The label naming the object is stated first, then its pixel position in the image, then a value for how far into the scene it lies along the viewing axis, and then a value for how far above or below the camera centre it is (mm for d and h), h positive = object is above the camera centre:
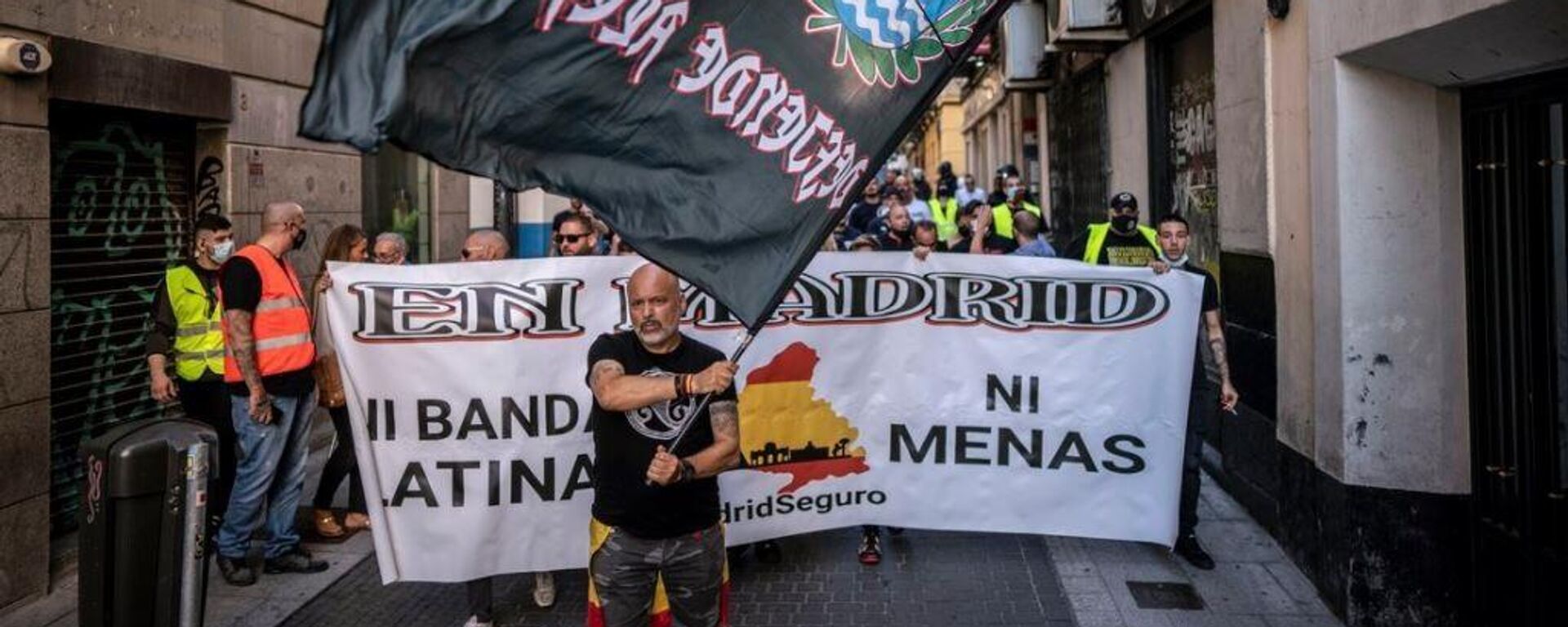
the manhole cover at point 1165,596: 5902 -1353
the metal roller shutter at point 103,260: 6895 +502
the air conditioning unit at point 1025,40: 15984 +3890
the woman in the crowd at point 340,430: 6730 -552
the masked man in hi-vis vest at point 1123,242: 7402 +540
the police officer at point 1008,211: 13102 +1328
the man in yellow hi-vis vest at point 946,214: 15594 +1574
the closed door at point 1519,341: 4777 -78
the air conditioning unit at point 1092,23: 11094 +2841
